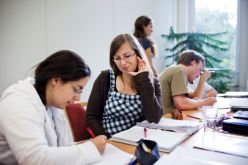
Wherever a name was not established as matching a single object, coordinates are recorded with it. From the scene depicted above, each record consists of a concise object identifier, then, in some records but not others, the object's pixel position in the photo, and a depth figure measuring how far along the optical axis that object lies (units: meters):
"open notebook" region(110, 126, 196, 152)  1.04
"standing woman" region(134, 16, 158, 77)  3.16
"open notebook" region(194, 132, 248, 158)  0.98
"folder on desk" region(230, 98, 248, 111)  1.80
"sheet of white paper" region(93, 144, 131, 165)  0.90
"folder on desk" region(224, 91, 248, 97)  2.47
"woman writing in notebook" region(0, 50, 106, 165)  0.80
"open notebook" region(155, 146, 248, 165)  0.85
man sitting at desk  1.93
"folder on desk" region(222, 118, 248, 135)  1.25
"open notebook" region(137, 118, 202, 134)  1.24
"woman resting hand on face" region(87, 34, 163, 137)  1.46
